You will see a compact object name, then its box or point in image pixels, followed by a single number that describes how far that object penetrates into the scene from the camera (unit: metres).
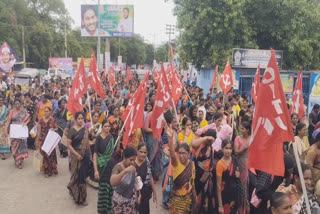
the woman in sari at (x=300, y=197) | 3.17
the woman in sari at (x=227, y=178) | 3.94
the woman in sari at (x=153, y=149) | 6.45
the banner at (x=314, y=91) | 14.02
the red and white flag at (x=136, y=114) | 4.79
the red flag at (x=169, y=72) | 12.21
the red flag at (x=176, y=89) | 8.95
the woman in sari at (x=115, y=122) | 6.05
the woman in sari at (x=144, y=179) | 3.84
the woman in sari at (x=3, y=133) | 7.99
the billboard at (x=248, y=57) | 15.84
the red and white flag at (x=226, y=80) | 9.88
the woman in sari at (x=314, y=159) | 4.05
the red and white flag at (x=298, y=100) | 7.33
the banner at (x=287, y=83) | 15.44
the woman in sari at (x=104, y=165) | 4.73
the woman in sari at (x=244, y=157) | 4.11
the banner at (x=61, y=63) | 27.18
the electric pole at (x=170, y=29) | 43.25
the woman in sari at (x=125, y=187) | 3.58
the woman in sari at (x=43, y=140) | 6.90
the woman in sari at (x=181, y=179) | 3.95
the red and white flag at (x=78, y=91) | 6.72
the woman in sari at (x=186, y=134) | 5.18
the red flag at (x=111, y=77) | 14.10
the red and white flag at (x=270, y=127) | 2.92
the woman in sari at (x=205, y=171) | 4.32
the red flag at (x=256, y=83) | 7.10
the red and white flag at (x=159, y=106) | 5.07
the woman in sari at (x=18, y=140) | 7.51
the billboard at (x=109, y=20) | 30.86
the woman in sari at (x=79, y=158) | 5.37
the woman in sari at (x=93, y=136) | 6.20
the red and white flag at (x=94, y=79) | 8.19
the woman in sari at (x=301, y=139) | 4.90
